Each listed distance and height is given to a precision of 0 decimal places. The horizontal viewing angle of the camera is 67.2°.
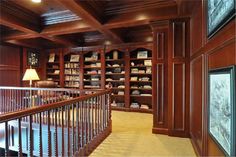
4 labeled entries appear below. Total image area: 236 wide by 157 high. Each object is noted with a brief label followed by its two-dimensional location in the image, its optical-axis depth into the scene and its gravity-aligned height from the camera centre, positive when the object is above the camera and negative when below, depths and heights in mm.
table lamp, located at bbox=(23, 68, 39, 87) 5029 +79
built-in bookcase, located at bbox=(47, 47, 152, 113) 6043 +160
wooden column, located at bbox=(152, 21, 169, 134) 3734 +30
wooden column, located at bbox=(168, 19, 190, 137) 3508 -12
